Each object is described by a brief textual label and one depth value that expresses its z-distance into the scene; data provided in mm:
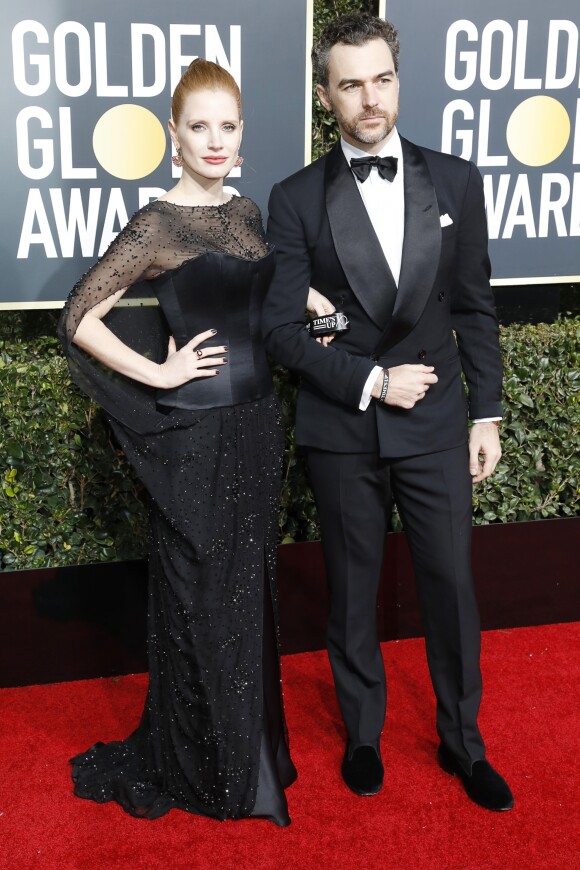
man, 2514
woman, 2414
